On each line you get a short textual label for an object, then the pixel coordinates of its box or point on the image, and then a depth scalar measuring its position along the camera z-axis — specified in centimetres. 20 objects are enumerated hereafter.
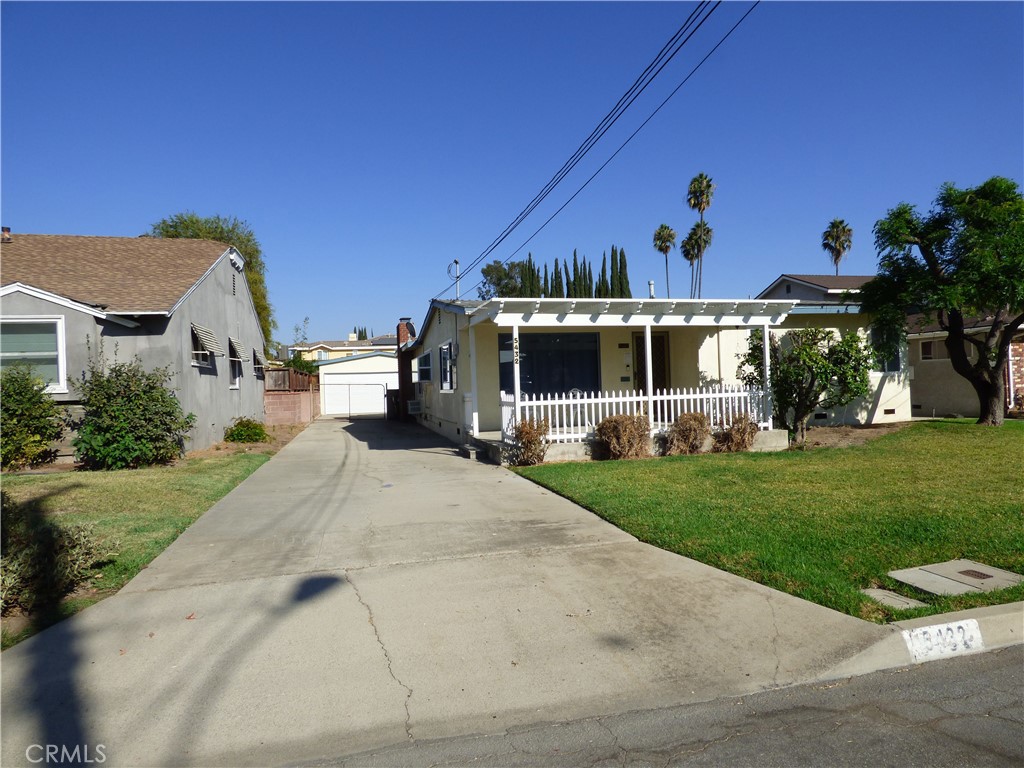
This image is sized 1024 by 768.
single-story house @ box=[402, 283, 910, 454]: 1280
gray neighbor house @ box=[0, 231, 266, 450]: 1245
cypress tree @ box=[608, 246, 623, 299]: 4331
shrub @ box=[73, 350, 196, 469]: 1160
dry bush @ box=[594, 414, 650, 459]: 1211
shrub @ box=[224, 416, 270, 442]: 1770
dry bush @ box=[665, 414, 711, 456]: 1260
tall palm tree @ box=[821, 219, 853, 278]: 4441
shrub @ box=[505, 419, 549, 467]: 1178
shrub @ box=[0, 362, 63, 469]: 1131
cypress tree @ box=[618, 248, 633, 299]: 4373
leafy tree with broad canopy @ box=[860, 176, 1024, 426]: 1281
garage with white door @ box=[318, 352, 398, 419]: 3712
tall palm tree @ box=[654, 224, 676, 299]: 4288
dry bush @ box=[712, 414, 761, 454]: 1288
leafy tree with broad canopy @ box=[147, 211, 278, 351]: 3650
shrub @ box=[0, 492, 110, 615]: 483
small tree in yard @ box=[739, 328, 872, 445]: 1278
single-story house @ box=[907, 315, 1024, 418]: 1836
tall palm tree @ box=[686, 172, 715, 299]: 3722
